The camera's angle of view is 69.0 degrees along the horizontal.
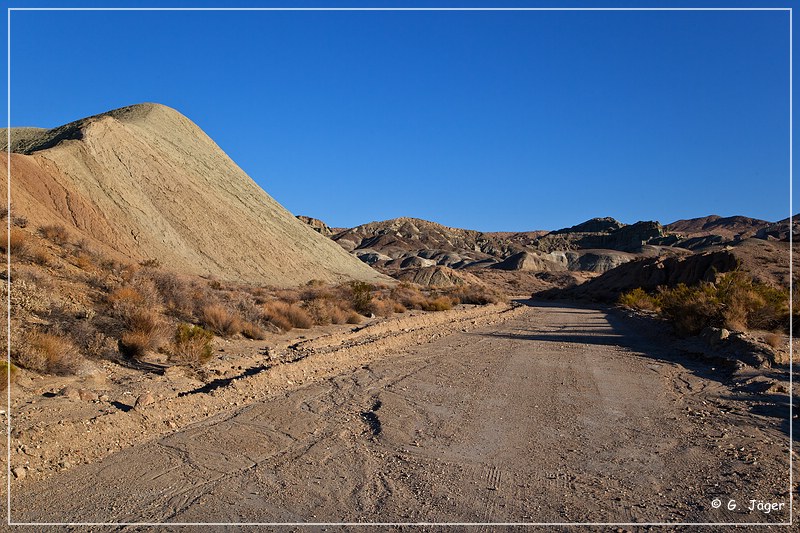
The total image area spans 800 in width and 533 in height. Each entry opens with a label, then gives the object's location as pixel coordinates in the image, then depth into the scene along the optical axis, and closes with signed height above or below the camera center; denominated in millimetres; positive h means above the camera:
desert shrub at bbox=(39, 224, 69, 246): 21439 +1535
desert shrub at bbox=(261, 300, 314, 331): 17891 -1325
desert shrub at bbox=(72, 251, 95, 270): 17672 +459
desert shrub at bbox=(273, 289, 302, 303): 24038 -891
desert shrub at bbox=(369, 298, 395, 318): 26406 -1556
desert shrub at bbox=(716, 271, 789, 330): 18172 -1109
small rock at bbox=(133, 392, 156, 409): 7828 -1724
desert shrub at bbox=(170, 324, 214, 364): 11430 -1430
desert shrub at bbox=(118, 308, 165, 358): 11250 -1173
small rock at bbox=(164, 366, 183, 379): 10172 -1736
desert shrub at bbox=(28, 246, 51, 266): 16047 +492
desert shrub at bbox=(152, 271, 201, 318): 15774 -525
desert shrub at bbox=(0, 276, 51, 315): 11531 -451
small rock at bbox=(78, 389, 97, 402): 8180 -1715
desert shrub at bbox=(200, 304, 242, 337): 14836 -1204
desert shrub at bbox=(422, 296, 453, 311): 31594 -1677
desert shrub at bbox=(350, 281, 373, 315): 25719 -1099
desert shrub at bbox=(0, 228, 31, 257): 15859 +868
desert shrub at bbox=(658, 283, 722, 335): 18266 -1258
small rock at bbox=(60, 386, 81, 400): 8188 -1696
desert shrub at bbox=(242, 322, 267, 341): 15570 -1541
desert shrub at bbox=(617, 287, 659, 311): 36231 -1771
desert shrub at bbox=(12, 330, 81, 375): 9078 -1272
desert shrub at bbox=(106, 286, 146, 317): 12719 -589
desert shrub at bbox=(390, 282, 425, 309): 32094 -1340
